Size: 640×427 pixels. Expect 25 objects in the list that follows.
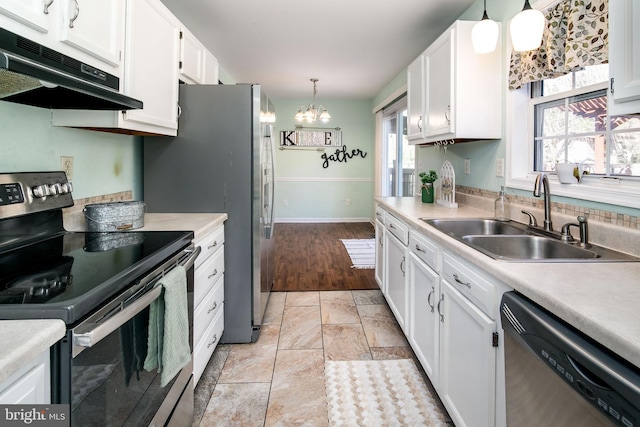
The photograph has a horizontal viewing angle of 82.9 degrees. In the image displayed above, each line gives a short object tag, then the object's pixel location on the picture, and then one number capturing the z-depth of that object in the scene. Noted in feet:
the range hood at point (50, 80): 2.97
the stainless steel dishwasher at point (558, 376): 2.18
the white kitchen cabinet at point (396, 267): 7.45
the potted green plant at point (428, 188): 9.66
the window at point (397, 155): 17.44
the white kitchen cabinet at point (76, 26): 3.37
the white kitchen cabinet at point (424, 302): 5.65
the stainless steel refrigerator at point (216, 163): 7.51
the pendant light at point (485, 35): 6.23
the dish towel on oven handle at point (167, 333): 3.97
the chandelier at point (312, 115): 19.06
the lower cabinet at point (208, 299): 5.85
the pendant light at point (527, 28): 5.19
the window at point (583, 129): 5.13
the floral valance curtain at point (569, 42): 5.02
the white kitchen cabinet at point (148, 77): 5.22
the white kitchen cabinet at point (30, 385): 2.12
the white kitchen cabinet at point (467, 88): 7.33
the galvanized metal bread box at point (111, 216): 5.48
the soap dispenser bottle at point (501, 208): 6.93
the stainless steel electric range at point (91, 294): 2.66
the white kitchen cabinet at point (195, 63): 7.59
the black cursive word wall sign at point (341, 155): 23.70
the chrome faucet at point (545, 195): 5.65
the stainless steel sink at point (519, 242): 4.34
